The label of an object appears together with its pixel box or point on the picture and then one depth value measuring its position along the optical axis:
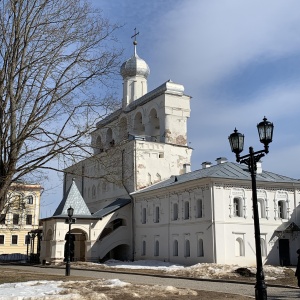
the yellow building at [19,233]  64.50
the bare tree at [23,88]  13.63
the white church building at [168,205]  30.83
